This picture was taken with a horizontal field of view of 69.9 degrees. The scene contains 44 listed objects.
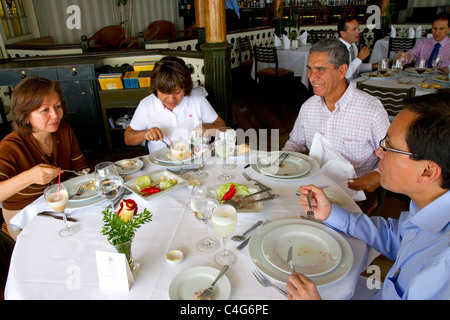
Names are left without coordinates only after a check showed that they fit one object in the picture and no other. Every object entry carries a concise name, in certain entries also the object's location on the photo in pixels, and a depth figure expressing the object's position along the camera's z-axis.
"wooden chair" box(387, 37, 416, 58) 5.49
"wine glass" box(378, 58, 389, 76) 3.89
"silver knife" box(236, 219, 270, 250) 1.19
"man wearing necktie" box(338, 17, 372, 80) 3.93
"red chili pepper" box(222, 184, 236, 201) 1.46
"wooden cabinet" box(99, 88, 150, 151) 3.79
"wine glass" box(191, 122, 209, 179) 1.74
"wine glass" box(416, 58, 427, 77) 3.68
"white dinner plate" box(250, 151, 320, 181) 1.65
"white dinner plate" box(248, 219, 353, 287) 1.03
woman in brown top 1.75
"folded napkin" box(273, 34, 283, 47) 6.12
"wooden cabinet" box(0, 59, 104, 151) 3.70
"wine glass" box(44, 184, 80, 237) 1.31
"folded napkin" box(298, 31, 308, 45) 6.26
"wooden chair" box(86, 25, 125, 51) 6.85
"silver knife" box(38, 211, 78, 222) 1.38
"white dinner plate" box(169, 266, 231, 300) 0.98
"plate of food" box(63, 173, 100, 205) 1.49
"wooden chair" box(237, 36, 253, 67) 6.47
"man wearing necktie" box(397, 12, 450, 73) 4.21
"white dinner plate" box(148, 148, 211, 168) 1.81
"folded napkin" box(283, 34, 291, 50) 5.91
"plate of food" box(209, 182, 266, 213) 1.41
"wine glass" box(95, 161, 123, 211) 1.38
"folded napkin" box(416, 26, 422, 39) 6.27
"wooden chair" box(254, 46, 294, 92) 5.55
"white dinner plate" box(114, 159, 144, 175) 1.76
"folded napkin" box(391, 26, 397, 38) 6.21
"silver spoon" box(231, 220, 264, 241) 1.23
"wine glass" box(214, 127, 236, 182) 1.69
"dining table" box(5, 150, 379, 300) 1.01
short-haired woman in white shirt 2.22
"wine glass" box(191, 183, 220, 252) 1.20
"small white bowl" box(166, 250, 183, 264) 1.11
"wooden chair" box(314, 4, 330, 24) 9.91
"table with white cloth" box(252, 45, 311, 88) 5.68
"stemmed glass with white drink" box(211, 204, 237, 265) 1.11
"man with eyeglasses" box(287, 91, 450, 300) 0.88
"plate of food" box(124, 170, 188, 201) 1.53
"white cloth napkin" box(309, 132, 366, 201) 1.73
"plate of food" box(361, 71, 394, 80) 3.62
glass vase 1.02
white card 0.98
